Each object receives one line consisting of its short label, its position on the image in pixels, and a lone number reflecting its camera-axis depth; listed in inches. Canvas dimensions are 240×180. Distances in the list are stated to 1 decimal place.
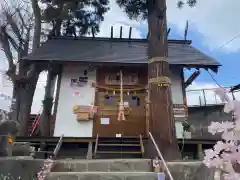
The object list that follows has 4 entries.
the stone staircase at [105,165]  134.1
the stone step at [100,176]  110.3
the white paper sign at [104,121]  246.8
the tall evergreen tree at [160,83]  153.8
